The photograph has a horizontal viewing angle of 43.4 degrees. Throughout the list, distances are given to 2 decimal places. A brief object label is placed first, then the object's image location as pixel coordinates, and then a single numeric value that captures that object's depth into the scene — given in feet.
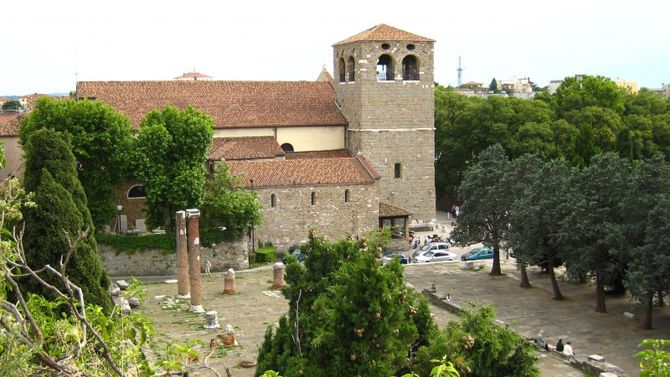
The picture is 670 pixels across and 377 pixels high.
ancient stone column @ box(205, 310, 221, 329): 99.04
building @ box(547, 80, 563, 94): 606.55
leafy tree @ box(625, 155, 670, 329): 87.76
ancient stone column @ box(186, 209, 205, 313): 107.96
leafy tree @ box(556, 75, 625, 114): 212.64
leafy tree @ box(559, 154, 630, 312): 96.92
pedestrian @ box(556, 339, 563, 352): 87.06
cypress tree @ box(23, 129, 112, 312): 78.59
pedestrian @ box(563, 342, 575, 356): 85.18
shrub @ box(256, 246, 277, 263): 137.59
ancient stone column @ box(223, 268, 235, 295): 117.70
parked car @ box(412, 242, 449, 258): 144.15
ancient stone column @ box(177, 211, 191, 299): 111.34
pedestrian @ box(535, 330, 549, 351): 88.43
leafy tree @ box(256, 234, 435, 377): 50.78
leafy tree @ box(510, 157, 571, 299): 106.32
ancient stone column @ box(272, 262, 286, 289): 121.00
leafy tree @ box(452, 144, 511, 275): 121.60
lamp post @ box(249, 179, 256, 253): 139.23
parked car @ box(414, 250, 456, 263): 141.69
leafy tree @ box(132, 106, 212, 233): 126.41
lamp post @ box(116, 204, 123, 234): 132.57
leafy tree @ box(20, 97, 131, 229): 125.59
